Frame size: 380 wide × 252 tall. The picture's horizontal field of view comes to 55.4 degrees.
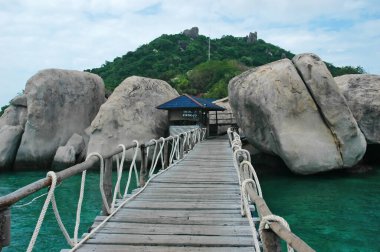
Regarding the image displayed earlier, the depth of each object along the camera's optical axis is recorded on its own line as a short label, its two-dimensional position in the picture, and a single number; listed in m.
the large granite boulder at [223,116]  26.77
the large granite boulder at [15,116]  22.62
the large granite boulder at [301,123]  14.80
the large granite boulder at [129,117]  19.83
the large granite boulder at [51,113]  20.73
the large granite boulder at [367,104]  16.97
